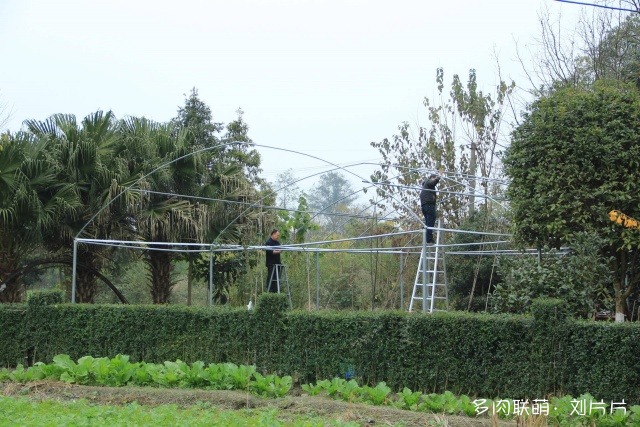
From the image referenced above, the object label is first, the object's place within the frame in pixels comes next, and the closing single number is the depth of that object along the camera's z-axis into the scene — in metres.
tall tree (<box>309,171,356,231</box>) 63.95
